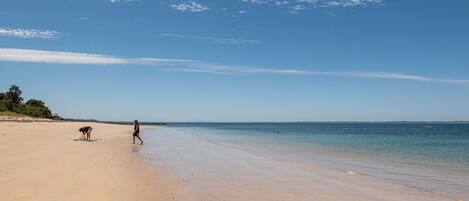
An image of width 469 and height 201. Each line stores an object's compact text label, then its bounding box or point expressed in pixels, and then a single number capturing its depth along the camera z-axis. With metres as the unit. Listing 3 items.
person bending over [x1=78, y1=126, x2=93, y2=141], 35.27
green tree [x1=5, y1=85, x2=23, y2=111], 114.25
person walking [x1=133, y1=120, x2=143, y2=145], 35.97
